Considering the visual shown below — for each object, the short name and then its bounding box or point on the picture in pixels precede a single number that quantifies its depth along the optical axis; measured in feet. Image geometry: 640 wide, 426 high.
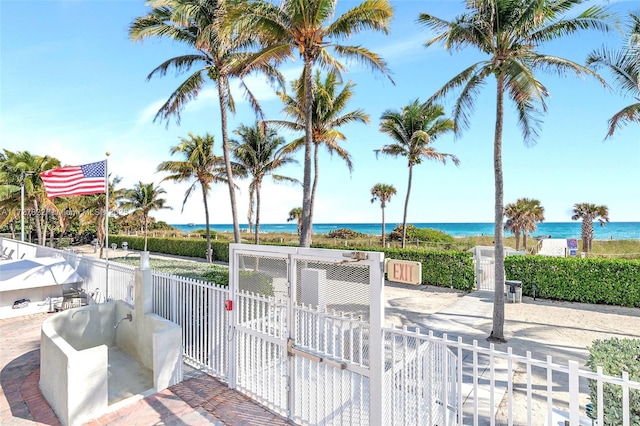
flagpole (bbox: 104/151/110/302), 26.37
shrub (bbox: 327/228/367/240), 150.90
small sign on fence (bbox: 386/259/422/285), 13.91
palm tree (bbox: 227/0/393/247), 28.94
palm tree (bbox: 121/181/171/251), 96.32
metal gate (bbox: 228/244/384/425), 10.99
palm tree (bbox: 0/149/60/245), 62.08
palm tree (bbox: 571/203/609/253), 93.35
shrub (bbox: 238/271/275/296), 15.31
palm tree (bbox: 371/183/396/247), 110.32
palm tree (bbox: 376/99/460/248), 59.88
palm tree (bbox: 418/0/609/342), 23.63
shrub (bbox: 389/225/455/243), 123.79
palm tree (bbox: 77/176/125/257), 79.25
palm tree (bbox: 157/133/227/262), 65.77
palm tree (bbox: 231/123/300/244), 64.39
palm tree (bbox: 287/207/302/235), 150.10
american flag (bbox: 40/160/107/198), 27.20
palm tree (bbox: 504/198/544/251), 103.55
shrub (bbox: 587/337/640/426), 8.07
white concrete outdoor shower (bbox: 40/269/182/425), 13.64
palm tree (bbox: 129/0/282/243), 36.76
